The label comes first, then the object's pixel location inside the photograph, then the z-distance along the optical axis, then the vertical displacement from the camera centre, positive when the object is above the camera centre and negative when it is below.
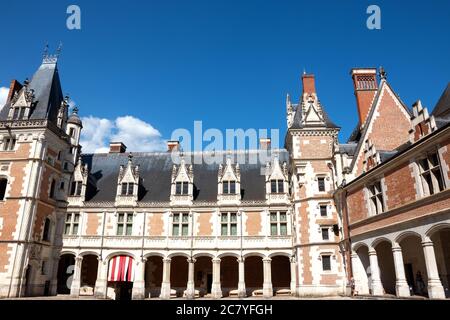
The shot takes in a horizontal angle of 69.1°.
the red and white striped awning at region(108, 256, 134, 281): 22.62 -0.33
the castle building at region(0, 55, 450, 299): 19.47 +3.45
